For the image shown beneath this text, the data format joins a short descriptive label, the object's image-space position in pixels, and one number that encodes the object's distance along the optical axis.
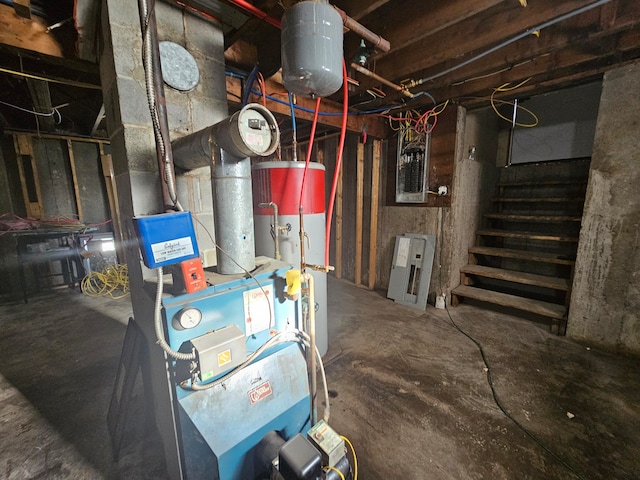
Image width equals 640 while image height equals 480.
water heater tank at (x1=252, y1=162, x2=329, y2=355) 1.69
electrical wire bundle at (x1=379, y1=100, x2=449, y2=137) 2.74
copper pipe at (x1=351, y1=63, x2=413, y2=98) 1.76
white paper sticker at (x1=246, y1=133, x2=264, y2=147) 0.81
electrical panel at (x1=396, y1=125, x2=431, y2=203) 2.91
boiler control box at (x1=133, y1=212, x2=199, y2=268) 0.73
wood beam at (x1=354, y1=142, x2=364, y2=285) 3.42
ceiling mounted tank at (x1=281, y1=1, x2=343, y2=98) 1.00
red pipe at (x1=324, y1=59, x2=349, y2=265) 0.99
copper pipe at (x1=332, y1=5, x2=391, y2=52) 1.32
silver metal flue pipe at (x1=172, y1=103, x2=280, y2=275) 0.82
